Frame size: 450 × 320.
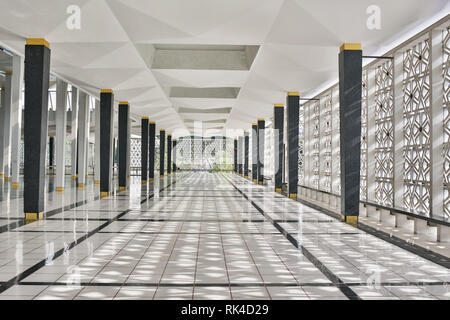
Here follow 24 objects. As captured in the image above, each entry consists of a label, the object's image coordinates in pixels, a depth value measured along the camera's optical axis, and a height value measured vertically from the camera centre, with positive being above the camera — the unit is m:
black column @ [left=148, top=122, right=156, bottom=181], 28.39 +1.64
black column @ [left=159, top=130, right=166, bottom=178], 33.84 +1.45
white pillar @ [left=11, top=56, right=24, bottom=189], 15.99 +3.07
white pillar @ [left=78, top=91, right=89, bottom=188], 20.73 +2.16
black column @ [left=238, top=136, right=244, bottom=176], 38.26 +1.43
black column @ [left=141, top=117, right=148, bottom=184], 24.84 +1.44
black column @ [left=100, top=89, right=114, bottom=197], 15.61 +1.20
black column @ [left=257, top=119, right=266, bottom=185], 24.28 +1.22
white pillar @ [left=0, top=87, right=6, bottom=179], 22.36 +2.58
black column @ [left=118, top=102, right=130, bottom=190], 18.62 +1.31
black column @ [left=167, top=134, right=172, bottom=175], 40.97 +1.62
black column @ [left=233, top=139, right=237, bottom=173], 42.69 +1.09
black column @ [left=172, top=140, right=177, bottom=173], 46.28 +1.66
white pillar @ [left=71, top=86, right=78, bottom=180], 20.69 +2.38
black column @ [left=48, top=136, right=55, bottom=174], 36.59 +1.43
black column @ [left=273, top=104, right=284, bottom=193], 18.95 +1.58
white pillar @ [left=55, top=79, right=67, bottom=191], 16.88 +1.78
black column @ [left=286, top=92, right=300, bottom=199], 15.90 +1.54
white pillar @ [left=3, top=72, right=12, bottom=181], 18.72 +1.98
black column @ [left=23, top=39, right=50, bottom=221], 9.33 +1.23
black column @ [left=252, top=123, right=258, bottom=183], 26.93 +1.04
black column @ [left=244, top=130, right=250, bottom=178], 32.57 +1.25
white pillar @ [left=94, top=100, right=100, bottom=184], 21.03 +0.97
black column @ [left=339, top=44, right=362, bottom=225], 9.67 +1.10
